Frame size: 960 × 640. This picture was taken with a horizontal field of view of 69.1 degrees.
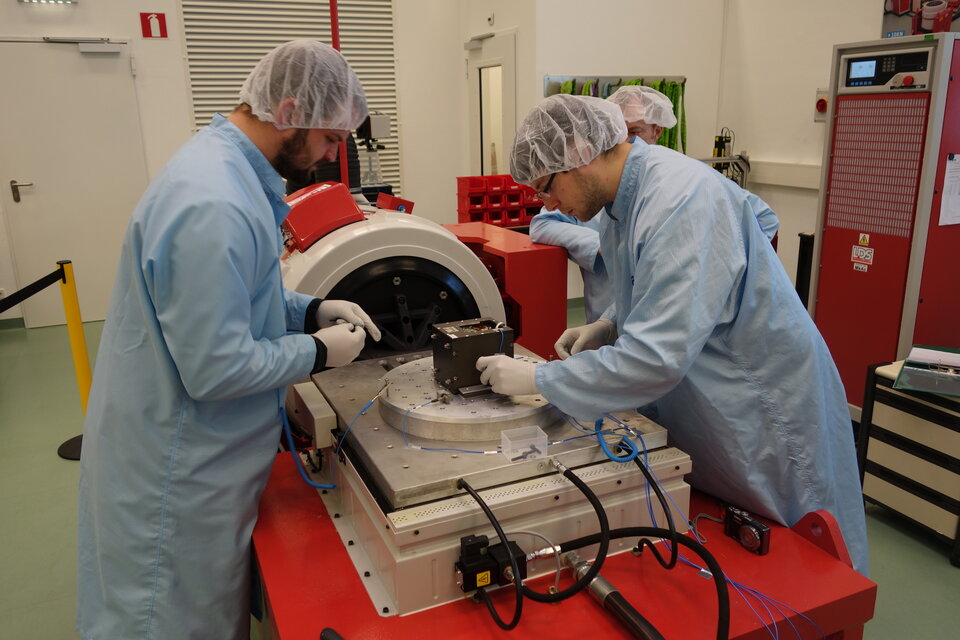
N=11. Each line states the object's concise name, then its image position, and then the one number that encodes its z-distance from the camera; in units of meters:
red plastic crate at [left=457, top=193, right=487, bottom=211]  3.49
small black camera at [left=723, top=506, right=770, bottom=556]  1.11
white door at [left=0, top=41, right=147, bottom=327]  4.79
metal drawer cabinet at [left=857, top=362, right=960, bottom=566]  2.19
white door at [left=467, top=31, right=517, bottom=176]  4.89
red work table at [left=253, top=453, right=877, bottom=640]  0.96
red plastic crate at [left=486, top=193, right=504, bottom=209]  3.57
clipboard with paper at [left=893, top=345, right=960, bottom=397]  2.18
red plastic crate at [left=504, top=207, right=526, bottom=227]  3.66
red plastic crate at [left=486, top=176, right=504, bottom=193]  3.52
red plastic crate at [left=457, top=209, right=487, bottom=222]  3.51
